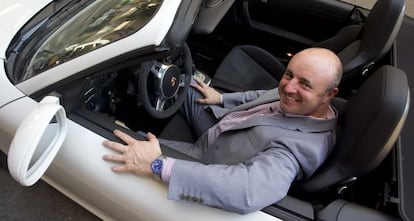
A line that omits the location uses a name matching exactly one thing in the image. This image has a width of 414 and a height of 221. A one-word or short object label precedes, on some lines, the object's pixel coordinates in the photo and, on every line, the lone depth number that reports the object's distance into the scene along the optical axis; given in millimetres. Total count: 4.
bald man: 1127
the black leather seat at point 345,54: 1544
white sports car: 1145
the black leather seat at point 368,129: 1097
